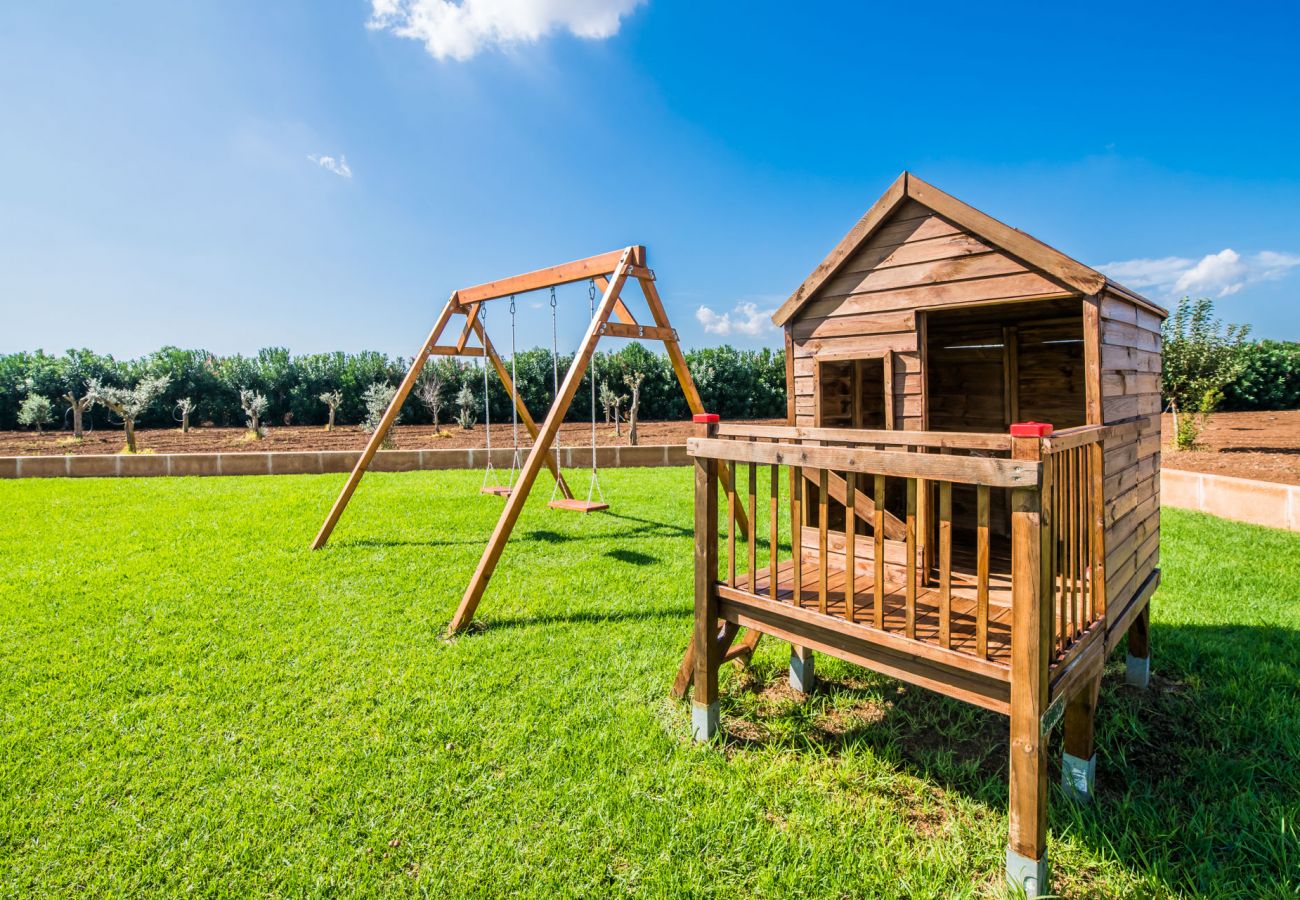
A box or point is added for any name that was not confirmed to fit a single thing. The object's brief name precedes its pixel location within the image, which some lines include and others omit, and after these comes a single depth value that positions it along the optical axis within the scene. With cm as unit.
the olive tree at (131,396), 1224
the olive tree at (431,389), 1603
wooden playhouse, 207
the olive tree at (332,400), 1644
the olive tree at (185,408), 1525
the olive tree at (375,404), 1580
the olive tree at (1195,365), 1062
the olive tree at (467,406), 1642
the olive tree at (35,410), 1525
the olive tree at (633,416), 1348
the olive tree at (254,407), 1498
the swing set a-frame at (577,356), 459
